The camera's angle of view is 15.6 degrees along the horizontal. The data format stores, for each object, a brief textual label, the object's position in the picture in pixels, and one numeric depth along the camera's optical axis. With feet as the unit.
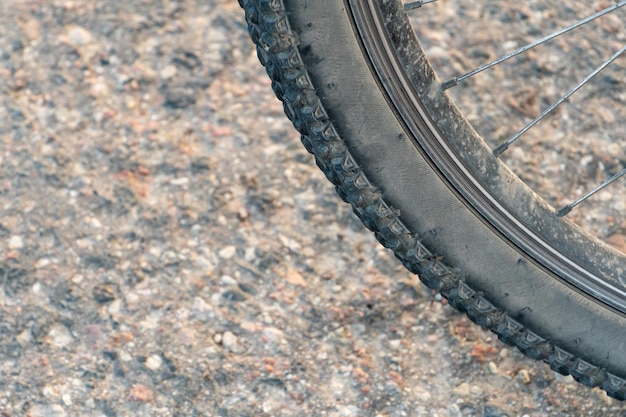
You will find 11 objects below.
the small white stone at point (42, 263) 3.99
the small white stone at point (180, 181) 4.15
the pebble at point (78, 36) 4.40
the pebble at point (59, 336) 3.88
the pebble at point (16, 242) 4.02
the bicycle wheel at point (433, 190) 3.45
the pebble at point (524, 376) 3.86
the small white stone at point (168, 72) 4.34
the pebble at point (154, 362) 3.86
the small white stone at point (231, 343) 3.90
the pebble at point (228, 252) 4.04
